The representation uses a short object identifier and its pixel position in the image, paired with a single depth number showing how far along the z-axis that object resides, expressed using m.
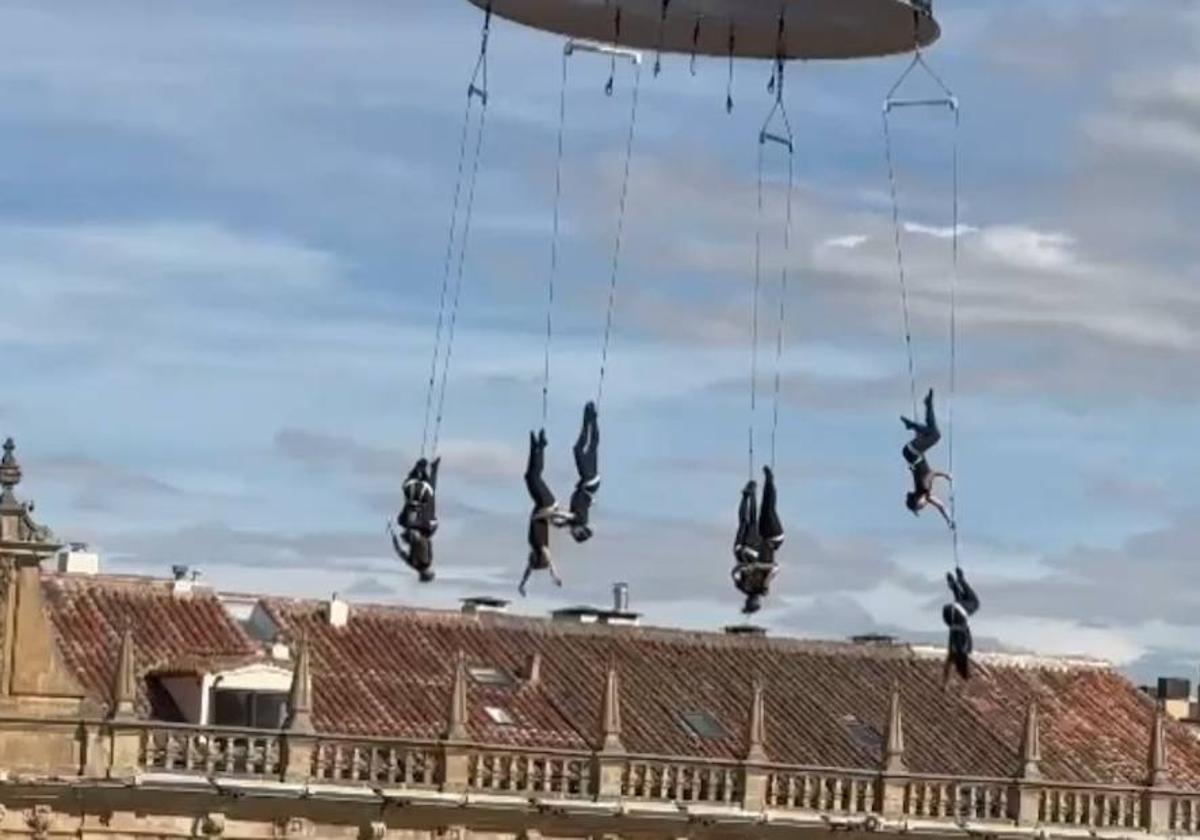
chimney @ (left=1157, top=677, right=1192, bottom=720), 97.06
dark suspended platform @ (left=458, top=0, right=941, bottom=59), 50.22
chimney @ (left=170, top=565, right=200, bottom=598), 70.69
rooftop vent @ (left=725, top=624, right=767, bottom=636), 79.06
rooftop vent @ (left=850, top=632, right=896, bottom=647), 80.69
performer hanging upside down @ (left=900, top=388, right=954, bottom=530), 47.94
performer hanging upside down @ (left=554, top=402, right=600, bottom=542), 47.69
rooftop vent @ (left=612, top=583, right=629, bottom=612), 80.31
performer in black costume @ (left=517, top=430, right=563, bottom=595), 47.53
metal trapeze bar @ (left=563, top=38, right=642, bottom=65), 48.22
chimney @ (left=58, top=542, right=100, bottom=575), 72.62
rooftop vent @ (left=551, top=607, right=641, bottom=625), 78.25
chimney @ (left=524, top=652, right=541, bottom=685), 73.25
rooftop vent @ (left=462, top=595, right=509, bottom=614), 76.69
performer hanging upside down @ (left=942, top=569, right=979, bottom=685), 47.88
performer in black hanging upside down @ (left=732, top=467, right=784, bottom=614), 48.84
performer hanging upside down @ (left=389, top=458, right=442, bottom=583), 47.59
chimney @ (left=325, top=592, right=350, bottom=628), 72.44
